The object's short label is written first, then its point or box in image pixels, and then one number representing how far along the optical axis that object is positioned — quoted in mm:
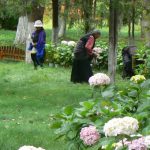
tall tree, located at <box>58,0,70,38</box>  21064
